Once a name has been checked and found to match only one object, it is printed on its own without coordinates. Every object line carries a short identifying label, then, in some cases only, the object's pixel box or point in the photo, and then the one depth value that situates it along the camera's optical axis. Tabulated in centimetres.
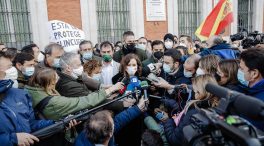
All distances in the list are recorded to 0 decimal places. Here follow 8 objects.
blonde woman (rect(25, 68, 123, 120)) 246
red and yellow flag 471
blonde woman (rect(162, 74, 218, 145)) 213
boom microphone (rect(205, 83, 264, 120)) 89
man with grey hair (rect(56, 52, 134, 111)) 271
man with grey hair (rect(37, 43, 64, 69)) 349
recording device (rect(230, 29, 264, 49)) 513
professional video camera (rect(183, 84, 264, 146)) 86
